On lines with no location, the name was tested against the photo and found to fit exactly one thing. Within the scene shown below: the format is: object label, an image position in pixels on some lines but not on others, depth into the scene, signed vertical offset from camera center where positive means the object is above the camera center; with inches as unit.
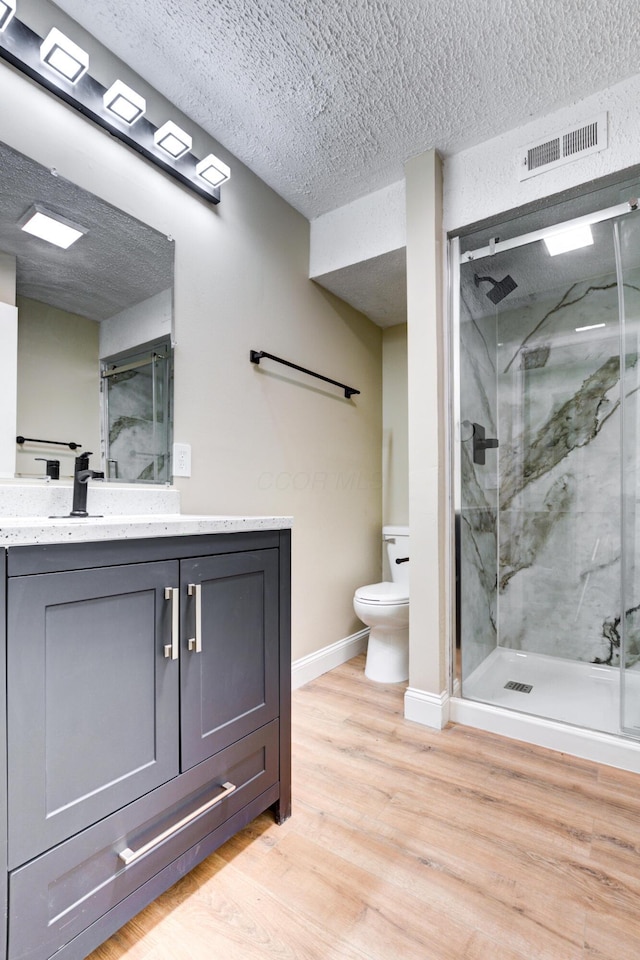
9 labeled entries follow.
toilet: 92.6 -28.0
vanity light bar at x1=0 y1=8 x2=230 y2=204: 52.5 +49.2
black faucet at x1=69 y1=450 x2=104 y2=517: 53.6 +0.3
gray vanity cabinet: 32.7 -19.5
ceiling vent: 68.5 +51.5
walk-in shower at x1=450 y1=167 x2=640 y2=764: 74.6 +6.1
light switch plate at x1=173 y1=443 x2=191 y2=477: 70.2 +4.4
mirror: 53.6 +23.1
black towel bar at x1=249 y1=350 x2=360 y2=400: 84.3 +23.9
